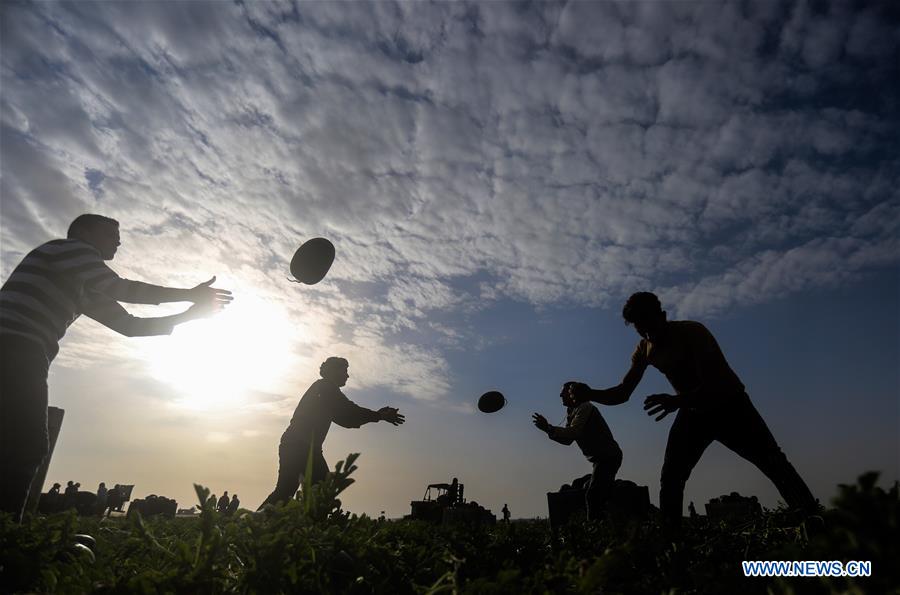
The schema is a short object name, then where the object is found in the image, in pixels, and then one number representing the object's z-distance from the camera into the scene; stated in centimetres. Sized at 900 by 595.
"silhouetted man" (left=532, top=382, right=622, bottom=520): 738
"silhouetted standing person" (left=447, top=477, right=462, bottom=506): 2122
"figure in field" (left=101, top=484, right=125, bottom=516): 2415
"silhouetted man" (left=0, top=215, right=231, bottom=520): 302
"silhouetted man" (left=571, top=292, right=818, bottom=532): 446
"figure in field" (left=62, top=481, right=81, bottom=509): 2007
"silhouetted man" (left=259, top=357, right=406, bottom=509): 692
